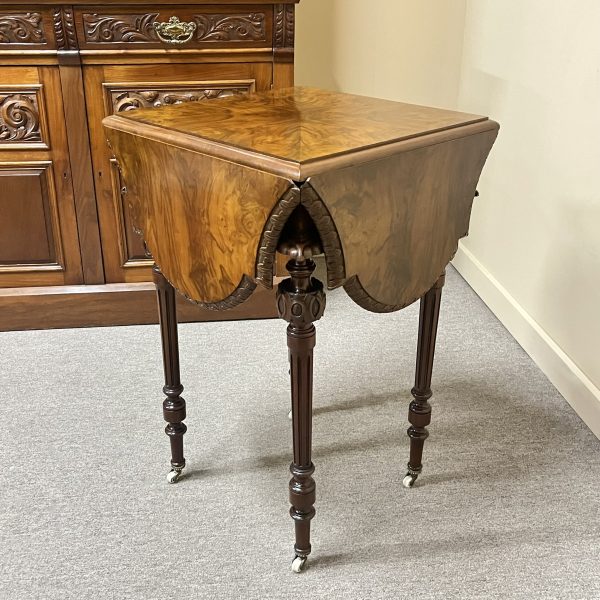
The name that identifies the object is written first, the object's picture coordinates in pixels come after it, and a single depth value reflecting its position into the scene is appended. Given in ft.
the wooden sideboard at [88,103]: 6.93
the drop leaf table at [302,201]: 3.79
